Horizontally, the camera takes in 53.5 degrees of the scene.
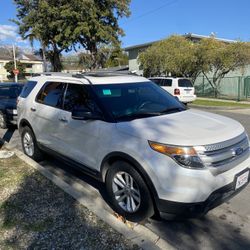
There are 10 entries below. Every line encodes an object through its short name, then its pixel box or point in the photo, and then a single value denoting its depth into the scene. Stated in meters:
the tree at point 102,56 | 24.99
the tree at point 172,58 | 19.05
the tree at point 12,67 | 63.30
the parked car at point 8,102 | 7.67
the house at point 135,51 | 27.59
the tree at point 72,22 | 21.33
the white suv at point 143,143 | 2.58
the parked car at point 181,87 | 14.42
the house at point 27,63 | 70.67
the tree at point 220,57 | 16.64
